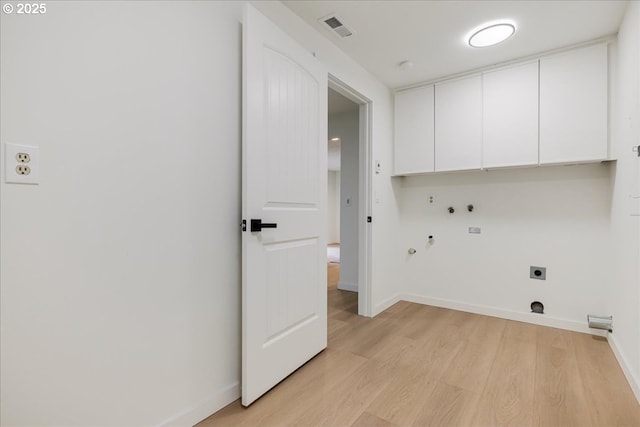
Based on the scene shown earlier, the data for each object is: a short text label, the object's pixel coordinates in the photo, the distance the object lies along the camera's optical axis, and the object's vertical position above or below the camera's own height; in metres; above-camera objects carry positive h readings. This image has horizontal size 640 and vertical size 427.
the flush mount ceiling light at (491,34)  2.07 +1.34
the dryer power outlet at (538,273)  2.61 -0.57
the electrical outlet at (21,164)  0.89 +0.14
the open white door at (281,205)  1.52 +0.03
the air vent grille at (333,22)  2.00 +1.33
